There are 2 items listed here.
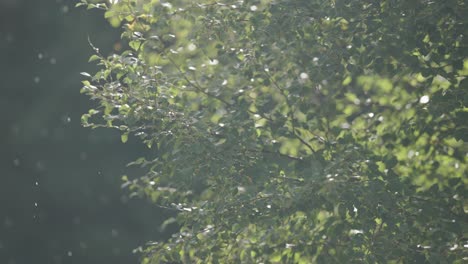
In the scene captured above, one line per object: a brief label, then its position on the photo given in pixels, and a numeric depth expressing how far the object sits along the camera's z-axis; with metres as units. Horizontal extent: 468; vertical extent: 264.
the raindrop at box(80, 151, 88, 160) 18.02
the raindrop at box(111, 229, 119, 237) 18.23
